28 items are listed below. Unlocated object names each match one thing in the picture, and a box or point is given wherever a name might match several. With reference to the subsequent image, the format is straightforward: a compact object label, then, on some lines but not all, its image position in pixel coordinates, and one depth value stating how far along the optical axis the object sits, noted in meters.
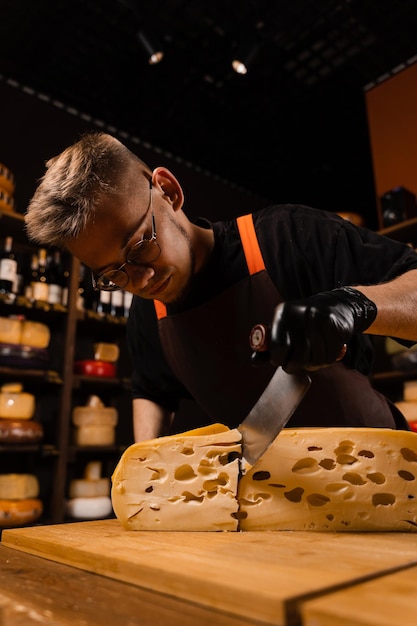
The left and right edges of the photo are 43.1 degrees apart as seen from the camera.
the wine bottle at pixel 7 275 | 3.14
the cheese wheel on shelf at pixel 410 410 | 2.84
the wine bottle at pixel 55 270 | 3.51
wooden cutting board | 0.62
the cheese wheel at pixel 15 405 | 2.95
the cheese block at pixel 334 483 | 1.12
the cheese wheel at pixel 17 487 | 2.89
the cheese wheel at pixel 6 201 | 3.17
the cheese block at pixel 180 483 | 1.15
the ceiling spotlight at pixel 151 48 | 3.26
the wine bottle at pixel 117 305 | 3.66
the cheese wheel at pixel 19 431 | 2.91
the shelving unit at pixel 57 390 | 3.16
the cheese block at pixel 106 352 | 3.54
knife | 1.02
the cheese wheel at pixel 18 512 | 2.79
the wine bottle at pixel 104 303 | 3.62
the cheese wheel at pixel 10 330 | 3.02
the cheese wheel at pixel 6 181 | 3.14
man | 1.28
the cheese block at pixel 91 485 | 3.24
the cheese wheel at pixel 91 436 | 3.37
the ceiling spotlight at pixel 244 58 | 3.35
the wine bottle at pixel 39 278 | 3.28
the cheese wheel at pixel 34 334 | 3.13
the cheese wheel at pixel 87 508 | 3.14
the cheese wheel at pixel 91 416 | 3.36
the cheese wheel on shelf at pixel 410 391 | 2.90
